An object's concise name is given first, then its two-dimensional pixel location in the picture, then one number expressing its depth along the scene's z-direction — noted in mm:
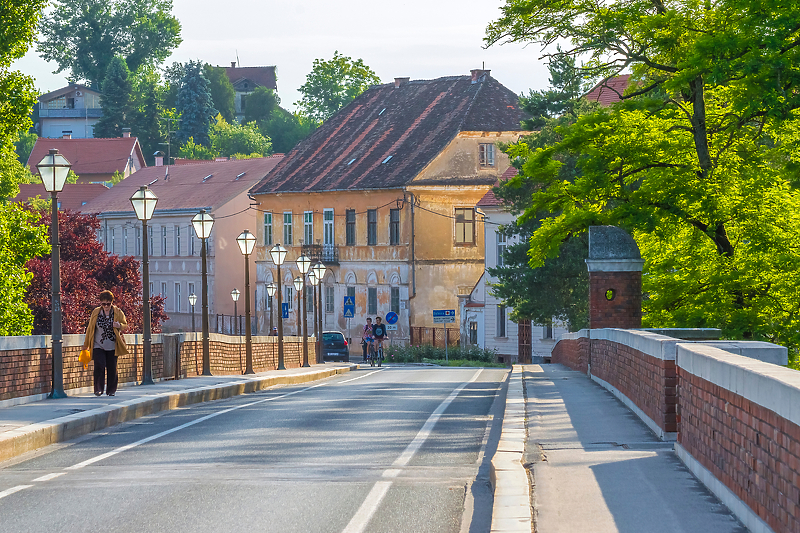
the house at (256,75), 167250
